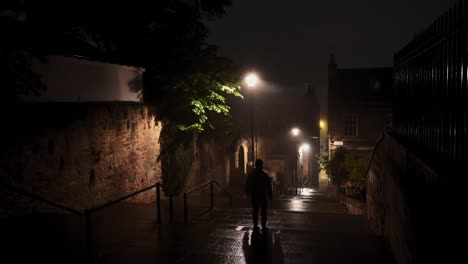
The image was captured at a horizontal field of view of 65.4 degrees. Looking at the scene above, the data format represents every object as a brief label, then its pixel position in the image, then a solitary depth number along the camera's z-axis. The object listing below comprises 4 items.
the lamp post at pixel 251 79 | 12.70
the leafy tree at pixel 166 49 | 13.51
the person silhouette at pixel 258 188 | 7.70
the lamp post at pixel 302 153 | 36.89
